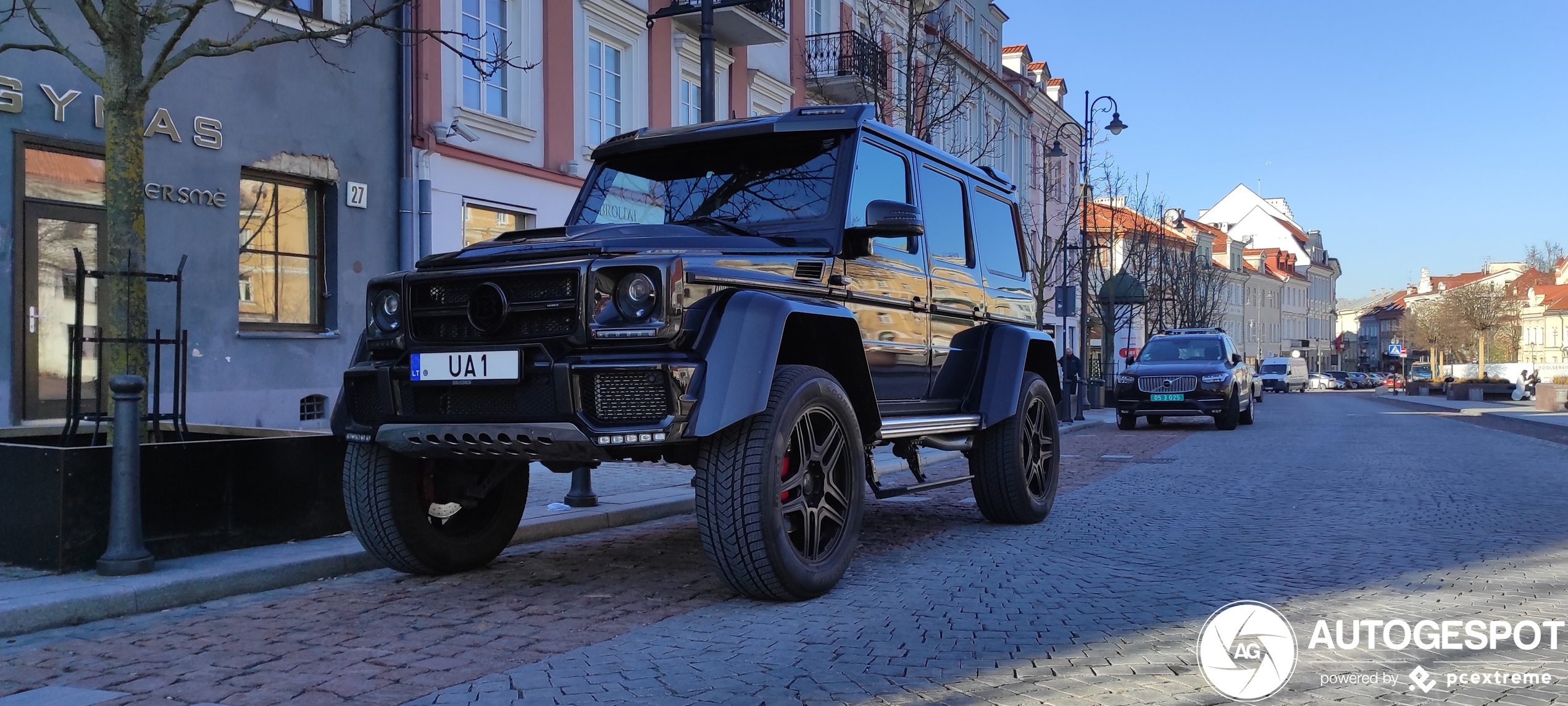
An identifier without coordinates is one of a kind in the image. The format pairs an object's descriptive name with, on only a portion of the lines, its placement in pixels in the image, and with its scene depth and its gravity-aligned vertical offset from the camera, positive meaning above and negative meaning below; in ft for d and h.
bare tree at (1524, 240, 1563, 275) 274.16 +24.85
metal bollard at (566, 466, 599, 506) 26.84 -2.73
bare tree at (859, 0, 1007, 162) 60.34 +20.01
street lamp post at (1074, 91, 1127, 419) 90.07 +13.41
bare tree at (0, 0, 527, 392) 20.07 +4.40
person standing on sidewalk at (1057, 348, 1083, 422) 76.71 -0.32
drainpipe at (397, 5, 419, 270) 44.83 +7.74
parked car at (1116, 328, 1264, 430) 67.62 -0.87
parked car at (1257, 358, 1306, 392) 212.23 -1.25
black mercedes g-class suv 15.37 +0.26
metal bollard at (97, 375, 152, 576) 17.63 -1.93
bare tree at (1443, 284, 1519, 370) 195.31 +9.58
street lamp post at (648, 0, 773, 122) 35.42 +9.44
